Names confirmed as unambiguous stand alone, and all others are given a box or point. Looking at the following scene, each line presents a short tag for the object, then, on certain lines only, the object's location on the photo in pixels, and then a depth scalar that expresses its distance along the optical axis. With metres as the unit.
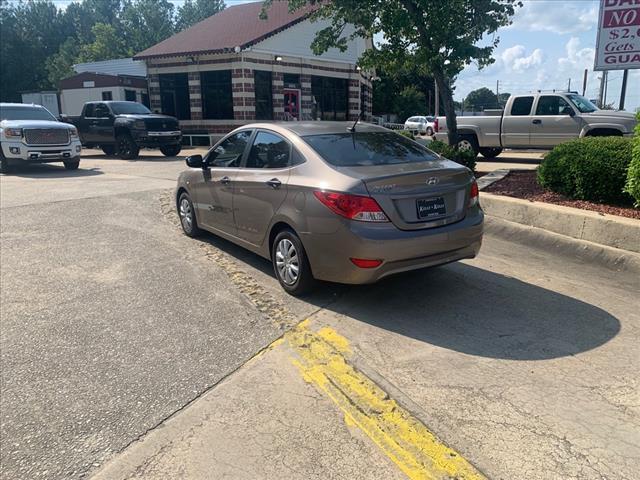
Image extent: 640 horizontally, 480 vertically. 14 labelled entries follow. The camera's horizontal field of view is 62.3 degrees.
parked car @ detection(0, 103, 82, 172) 15.60
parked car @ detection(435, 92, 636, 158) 13.69
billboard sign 9.52
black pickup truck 19.42
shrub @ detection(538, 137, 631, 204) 7.17
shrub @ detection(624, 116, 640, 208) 6.49
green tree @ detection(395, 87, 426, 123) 55.44
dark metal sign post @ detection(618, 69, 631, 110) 10.29
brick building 24.66
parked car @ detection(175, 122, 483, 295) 4.56
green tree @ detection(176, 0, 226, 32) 88.12
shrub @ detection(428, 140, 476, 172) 10.38
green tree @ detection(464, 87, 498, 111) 116.24
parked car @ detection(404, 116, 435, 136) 36.41
